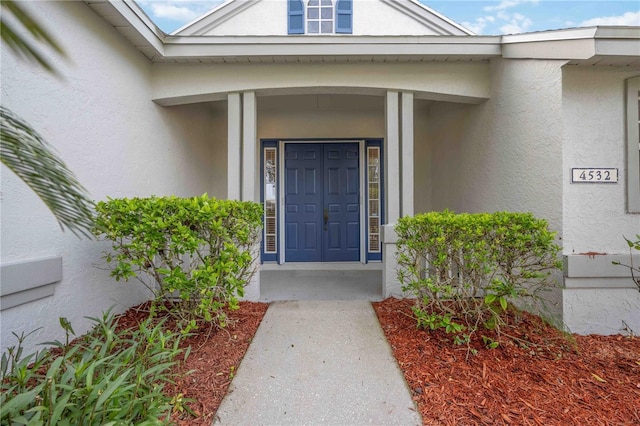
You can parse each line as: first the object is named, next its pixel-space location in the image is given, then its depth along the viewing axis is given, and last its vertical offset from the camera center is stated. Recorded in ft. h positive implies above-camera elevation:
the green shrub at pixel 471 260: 7.82 -1.32
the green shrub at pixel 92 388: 4.30 -3.04
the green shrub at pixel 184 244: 7.34 -0.79
